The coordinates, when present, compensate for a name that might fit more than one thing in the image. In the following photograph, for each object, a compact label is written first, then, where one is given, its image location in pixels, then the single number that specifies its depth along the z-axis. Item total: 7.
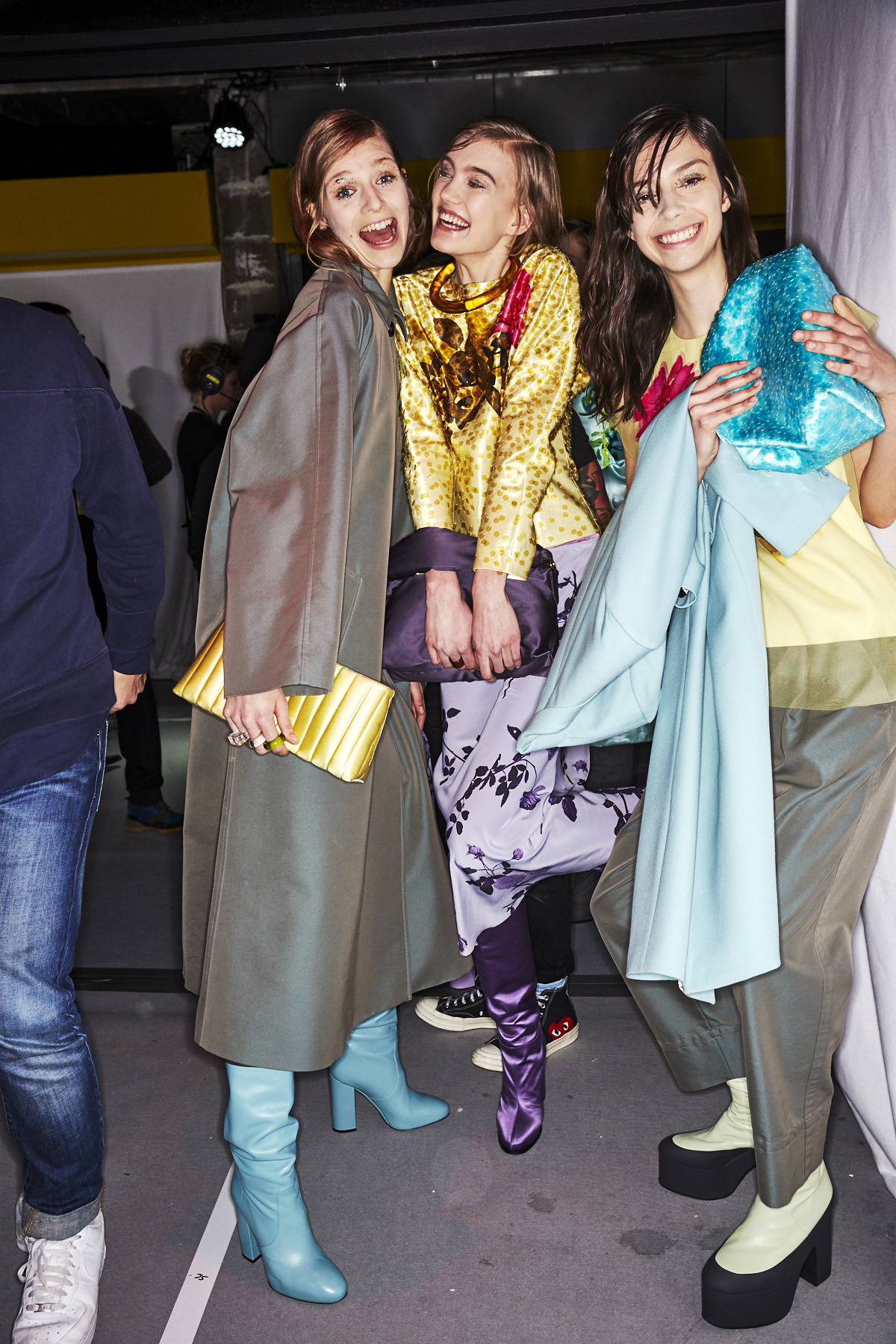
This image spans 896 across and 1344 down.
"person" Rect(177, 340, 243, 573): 4.23
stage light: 6.73
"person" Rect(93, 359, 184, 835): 4.11
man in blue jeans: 1.52
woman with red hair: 1.55
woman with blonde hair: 1.79
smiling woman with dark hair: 1.50
